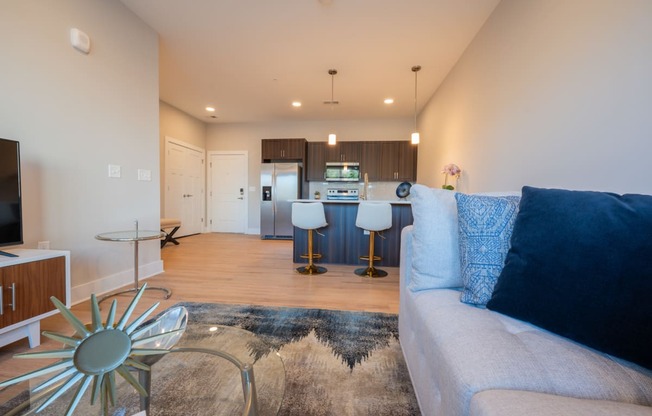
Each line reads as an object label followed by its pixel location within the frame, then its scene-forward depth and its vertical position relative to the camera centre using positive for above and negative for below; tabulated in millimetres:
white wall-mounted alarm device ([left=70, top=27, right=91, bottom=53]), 2217 +1333
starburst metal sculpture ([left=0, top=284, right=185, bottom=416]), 601 -394
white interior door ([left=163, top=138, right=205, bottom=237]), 5527 +237
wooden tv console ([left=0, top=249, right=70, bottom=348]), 1458 -573
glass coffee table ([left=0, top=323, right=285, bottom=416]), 778 -633
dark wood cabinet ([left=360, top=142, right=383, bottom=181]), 6078 +906
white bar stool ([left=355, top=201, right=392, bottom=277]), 3120 -240
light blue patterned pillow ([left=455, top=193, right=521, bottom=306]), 1091 -181
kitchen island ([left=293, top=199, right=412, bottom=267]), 3693 -593
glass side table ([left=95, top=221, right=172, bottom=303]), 2154 -361
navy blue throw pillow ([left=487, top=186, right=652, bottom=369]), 712 -222
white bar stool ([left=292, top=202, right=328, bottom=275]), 3303 -258
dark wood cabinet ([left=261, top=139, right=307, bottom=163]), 6207 +1143
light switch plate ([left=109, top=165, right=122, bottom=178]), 2597 +237
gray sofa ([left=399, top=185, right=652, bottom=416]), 590 -455
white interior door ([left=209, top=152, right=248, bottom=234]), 6691 +110
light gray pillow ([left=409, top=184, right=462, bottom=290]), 1260 -216
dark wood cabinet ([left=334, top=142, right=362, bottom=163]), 6133 +1073
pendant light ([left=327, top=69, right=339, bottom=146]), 3953 +1908
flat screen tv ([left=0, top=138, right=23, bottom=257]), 1613 -16
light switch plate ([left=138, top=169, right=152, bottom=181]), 2922 +235
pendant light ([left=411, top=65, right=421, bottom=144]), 3778 +1896
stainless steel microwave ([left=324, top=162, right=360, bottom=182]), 6121 +621
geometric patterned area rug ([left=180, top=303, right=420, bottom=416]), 1200 -948
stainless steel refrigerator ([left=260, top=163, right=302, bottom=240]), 6000 +15
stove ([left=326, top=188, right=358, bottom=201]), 6180 +84
